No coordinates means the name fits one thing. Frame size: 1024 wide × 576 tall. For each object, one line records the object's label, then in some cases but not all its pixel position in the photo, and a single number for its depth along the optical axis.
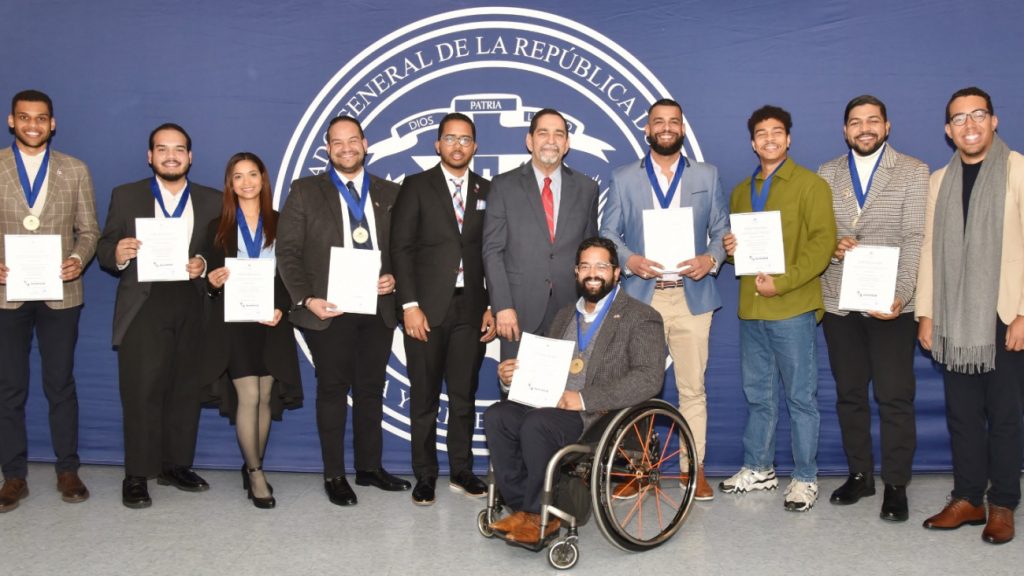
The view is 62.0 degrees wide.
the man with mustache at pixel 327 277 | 3.92
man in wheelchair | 3.17
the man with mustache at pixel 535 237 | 3.81
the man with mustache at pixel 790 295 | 3.75
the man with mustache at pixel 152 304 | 3.95
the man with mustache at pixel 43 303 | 3.94
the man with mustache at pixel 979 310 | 3.38
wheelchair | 3.04
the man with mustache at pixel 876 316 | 3.68
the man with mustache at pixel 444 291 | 3.91
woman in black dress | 3.83
